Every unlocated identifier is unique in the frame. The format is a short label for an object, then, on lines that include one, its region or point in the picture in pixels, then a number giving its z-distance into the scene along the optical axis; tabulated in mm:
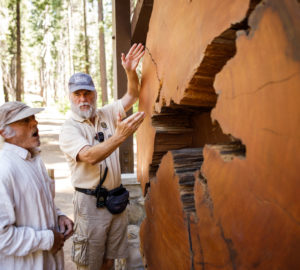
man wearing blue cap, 2248
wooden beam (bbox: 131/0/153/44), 2373
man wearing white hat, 1627
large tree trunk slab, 602
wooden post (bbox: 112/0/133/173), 3359
